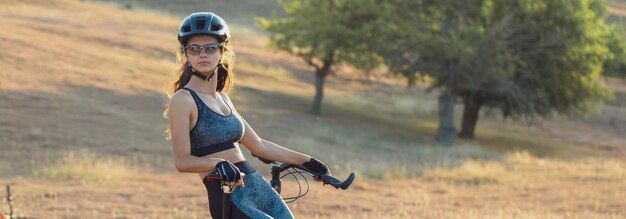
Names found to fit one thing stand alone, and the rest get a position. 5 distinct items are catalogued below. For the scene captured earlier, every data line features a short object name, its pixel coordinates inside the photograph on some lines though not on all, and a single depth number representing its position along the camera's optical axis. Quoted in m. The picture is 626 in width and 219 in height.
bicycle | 5.03
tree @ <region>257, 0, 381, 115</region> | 40.12
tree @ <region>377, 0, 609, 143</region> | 37.03
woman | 5.05
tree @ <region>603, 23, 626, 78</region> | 42.19
